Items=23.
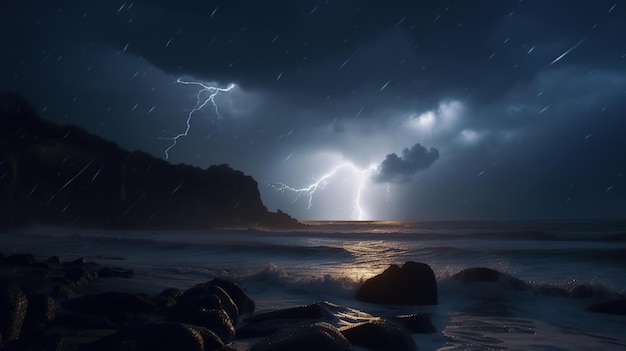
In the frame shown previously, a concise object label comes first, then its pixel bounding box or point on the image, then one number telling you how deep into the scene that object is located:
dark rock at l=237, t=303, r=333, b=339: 5.64
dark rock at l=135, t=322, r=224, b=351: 4.08
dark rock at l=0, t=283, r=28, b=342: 4.82
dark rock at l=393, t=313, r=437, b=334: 6.16
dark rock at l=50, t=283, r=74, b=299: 7.55
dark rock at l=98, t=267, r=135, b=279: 11.05
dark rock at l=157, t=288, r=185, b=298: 7.98
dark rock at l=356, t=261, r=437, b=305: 9.16
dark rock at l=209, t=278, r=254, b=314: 7.62
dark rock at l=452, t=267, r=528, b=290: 10.37
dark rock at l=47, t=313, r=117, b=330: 5.39
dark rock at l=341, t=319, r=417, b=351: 5.00
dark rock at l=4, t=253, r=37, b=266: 11.99
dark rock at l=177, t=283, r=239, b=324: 6.12
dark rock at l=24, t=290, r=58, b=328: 5.55
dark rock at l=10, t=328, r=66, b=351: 4.28
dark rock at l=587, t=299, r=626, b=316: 7.96
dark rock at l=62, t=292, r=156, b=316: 6.47
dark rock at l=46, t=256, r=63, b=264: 13.78
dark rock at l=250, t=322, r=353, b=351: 3.97
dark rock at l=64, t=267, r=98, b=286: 9.28
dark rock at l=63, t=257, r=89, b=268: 12.96
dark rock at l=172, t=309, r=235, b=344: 5.23
